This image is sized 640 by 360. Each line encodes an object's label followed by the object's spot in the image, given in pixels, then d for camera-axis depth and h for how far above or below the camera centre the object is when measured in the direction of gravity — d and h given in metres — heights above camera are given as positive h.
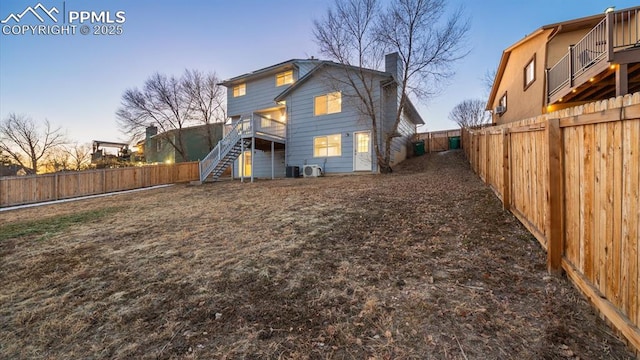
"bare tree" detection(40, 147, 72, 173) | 24.94 +1.62
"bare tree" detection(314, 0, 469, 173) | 11.24 +6.22
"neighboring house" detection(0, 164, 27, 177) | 22.60 +0.71
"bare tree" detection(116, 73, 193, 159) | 21.39 +5.92
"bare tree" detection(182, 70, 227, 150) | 22.17 +7.18
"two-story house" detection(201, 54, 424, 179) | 13.34 +2.96
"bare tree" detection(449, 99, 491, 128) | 28.12 +6.96
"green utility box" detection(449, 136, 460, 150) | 17.86 +2.23
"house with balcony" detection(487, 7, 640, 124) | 6.97 +3.73
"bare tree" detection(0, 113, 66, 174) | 23.69 +3.72
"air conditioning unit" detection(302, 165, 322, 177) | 14.00 +0.26
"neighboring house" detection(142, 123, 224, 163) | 23.43 +3.46
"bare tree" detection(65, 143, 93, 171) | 25.99 +2.31
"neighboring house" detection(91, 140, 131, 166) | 26.11 +2.59
